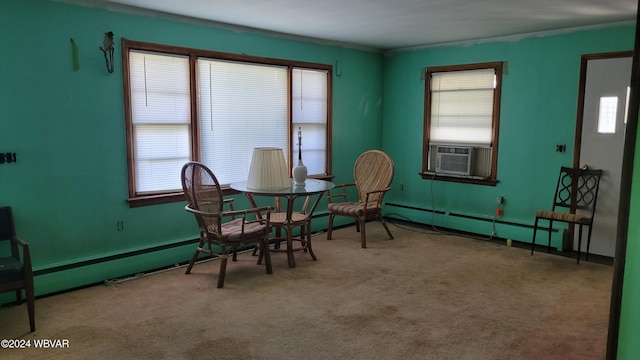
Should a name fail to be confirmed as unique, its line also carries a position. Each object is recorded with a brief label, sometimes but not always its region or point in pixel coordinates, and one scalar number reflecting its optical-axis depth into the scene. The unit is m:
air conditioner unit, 5.77
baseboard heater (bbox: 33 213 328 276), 3.74
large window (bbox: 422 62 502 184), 5.59
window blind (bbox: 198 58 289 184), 4.71
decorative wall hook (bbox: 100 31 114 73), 3.88
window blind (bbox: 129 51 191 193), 4.21
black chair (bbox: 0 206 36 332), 3.04
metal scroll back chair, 4.70
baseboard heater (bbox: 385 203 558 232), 5.34
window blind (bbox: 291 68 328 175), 5.56
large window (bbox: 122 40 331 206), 4.23
